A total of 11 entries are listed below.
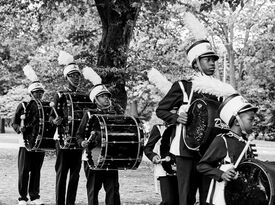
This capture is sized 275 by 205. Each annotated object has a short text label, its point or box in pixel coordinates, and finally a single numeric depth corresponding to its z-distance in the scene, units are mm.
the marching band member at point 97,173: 8266
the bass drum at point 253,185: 4863
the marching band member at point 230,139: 5559
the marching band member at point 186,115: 6566
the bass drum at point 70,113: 9078
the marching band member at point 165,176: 7072
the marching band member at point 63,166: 9305
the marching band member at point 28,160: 10148
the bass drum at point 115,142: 8039
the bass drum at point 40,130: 9867
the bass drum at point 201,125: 6219
